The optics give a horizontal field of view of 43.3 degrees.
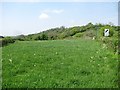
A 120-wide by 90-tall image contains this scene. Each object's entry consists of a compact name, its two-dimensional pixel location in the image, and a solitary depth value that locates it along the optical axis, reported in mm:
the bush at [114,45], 6835
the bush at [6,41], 12696
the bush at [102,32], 18868
